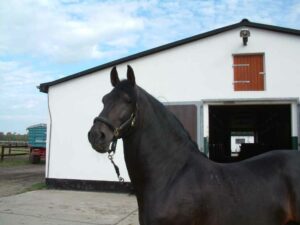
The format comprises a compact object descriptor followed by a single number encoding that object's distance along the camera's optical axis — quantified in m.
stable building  9.56
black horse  2.71
